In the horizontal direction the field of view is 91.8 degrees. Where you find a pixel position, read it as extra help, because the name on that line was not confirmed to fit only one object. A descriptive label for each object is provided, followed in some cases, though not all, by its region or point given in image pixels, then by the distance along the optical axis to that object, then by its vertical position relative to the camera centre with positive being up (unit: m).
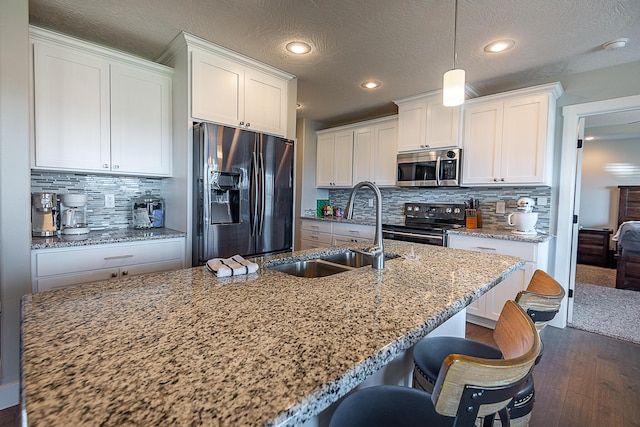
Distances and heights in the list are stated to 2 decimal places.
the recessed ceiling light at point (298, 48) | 2.46 +1.25
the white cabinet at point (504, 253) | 2.67 -0.52
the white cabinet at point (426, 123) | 3.30 +0.90
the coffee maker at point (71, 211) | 2.28 -0.11
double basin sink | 1.60 -0.35
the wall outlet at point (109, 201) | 2.67 -0.03
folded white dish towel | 1.21 -0.27
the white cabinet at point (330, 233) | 3.82 -0.41
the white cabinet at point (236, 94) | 2.49 +0.92
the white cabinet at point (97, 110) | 2.12 +0.66
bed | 4.18 -0.67
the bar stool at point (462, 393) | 0.60 -0.39
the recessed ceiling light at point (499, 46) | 2.36 +1.24
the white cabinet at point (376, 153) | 3.96 +0.66
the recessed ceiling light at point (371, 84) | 3.22 +1.25
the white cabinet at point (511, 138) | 2.83 +0.66
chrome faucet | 1.41 -0.13
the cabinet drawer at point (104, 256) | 1.97 -0.41
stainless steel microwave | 3.29 +0.39
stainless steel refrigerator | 2.45 +0.06
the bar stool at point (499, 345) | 1.07 -0.57
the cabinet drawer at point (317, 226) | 4.26 -0.35
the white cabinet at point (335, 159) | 4.43 +0.64
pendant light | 1.75 +0.66
